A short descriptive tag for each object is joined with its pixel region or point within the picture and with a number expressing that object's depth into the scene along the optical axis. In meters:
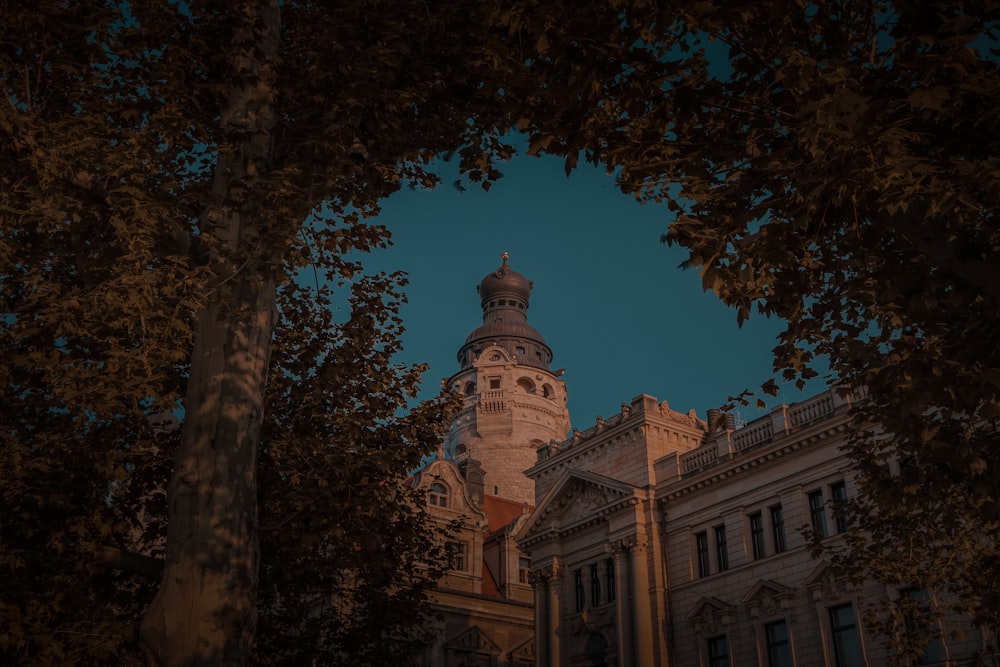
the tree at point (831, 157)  7.16
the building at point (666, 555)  30.94
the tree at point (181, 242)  9.55
